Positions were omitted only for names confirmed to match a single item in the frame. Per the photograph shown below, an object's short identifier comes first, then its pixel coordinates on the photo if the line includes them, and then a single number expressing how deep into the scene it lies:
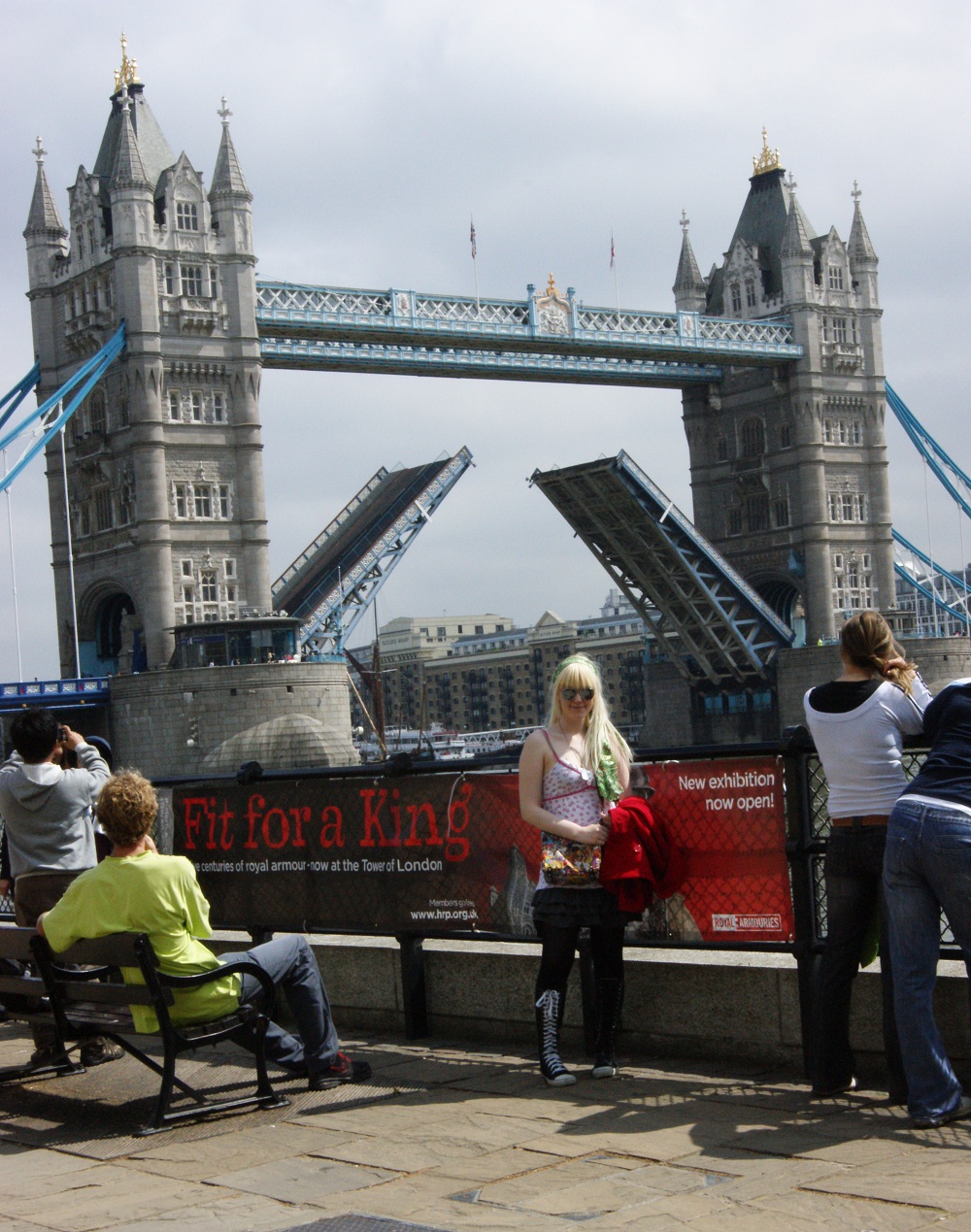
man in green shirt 5.26
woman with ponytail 4.96
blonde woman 5.48
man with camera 6.10
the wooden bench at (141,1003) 5.16
